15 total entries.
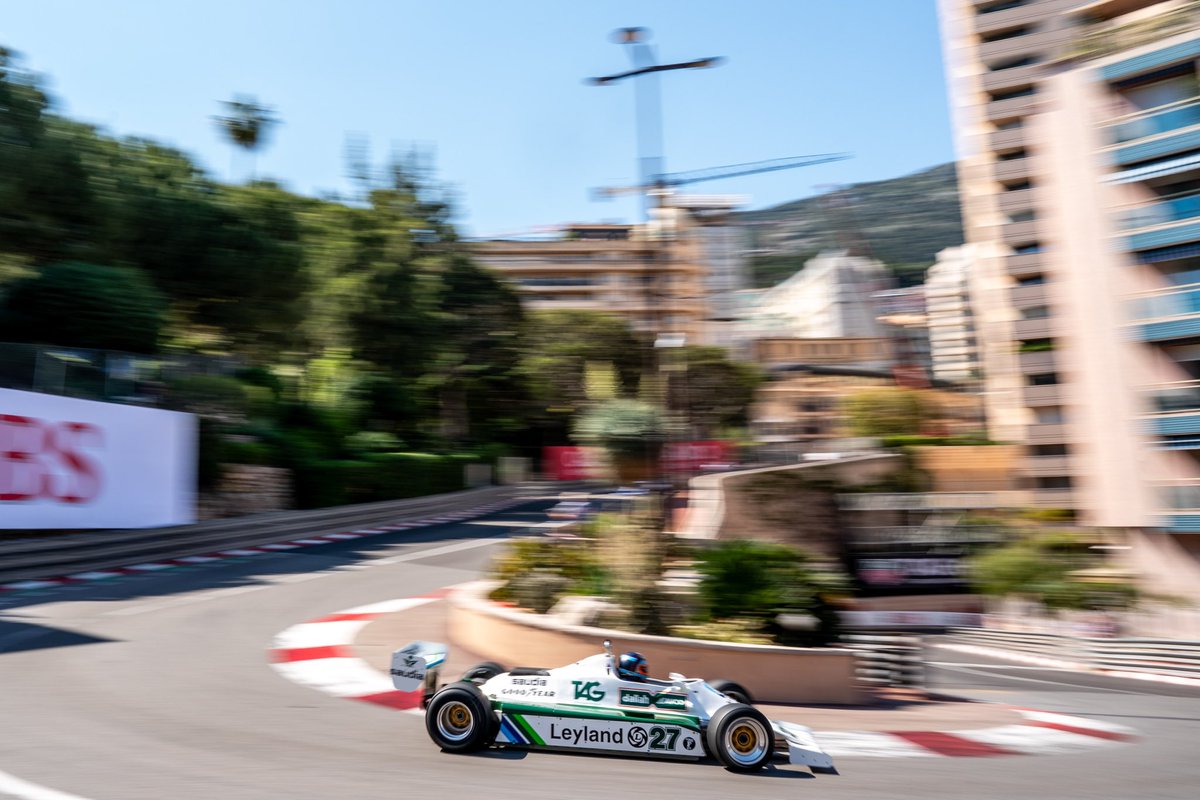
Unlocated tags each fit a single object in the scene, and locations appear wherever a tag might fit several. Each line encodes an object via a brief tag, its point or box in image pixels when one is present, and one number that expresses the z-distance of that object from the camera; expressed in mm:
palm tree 49094
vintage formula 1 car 6902
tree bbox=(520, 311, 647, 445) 55938
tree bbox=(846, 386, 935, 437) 55219
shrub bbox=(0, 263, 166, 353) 20062
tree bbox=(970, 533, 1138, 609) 21766
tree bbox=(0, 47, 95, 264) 23422
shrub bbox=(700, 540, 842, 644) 10547
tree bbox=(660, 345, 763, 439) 59719
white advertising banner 15523
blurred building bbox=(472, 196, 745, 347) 91875
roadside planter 9305
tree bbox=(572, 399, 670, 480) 30797
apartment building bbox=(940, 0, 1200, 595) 27844
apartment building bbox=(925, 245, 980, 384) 161375
